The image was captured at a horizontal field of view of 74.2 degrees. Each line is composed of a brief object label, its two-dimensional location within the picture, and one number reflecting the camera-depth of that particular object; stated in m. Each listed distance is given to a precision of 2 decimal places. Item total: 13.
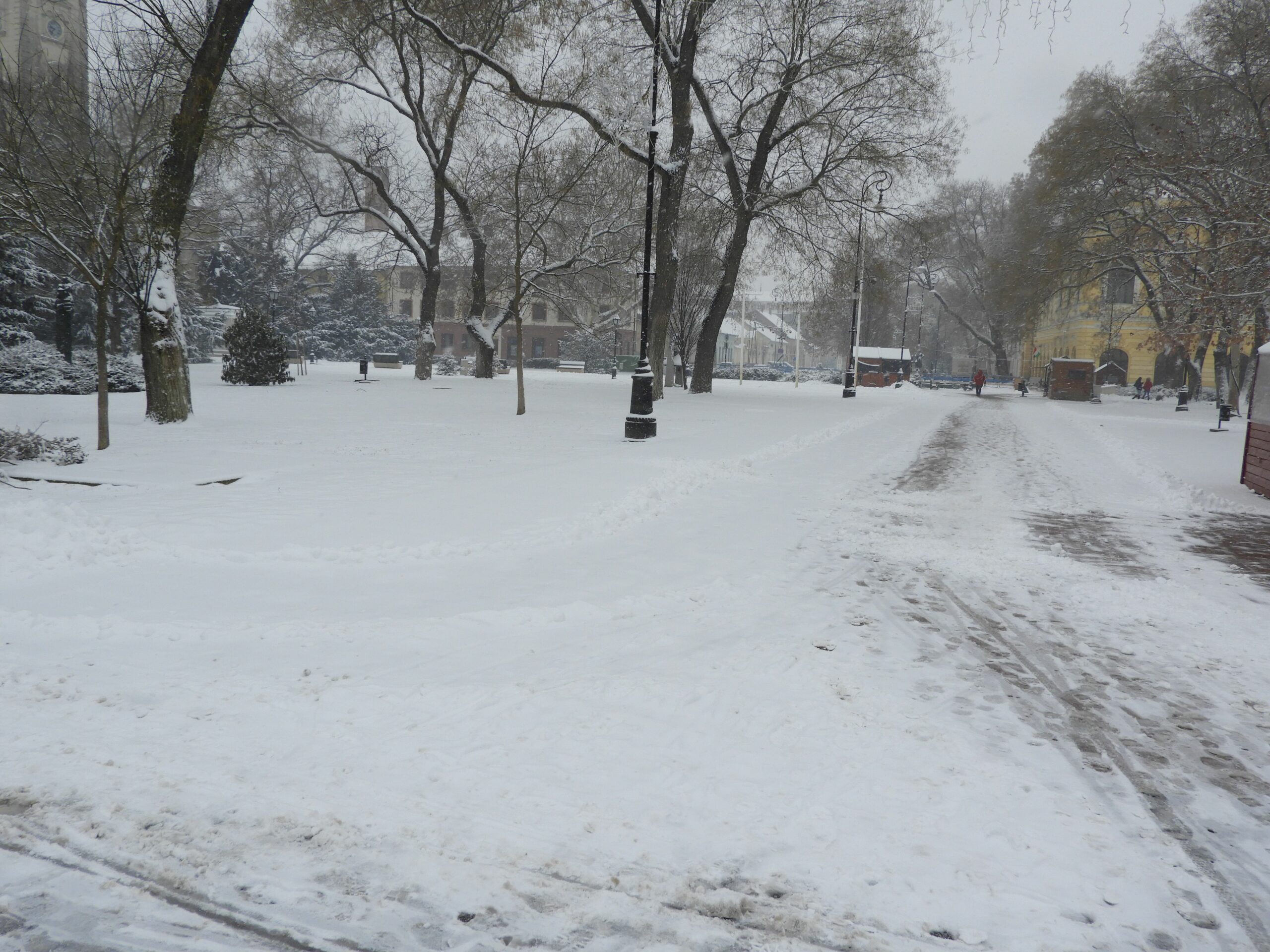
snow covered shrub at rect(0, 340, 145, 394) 20.19
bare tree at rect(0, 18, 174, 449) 10.54
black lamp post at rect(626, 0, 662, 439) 14.57
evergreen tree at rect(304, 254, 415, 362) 59.94
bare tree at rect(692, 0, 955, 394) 23.03
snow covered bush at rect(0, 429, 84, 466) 9.45
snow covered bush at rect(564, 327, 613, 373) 64.12
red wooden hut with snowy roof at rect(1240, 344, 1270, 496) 11.04
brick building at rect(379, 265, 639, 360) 67.75
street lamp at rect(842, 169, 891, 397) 26.16
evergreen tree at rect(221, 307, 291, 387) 27.36
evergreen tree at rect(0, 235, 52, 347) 22.83
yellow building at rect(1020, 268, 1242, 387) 43.50
